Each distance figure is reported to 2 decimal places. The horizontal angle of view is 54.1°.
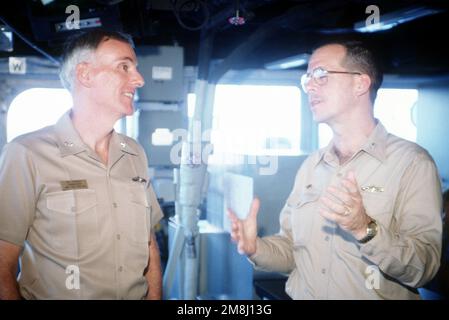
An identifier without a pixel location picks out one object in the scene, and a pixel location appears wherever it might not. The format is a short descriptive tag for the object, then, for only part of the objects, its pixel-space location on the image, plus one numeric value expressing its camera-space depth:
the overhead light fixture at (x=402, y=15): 2.61
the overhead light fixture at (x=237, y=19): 2.29
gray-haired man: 1.63
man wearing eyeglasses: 1.54
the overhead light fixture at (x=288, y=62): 3.47
